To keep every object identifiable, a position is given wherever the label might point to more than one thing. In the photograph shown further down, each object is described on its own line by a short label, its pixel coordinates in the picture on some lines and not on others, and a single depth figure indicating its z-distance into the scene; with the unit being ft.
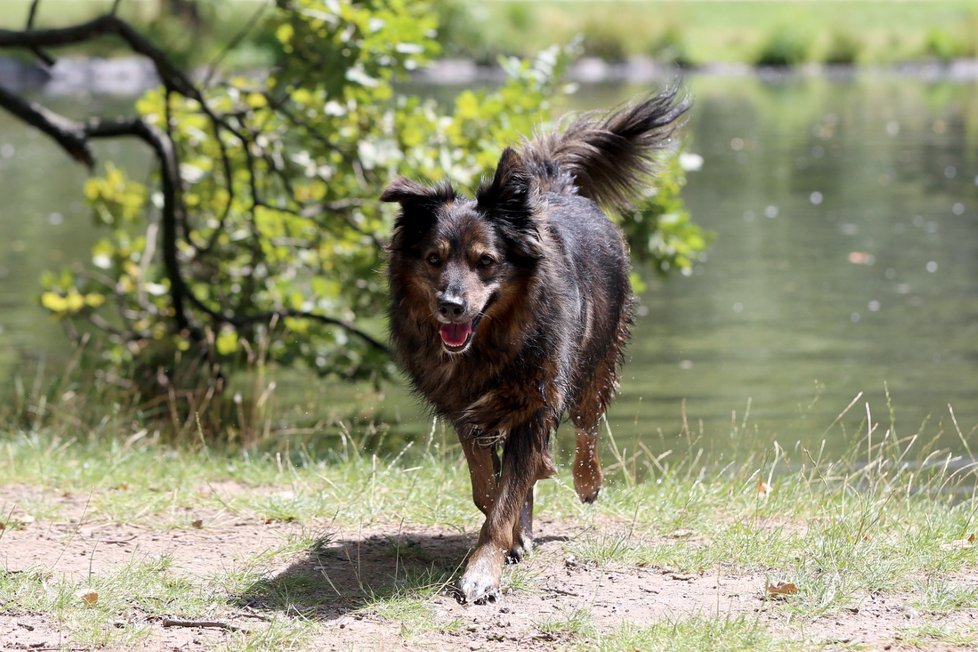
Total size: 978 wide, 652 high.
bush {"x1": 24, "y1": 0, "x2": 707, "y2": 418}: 60.23
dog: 32.45
